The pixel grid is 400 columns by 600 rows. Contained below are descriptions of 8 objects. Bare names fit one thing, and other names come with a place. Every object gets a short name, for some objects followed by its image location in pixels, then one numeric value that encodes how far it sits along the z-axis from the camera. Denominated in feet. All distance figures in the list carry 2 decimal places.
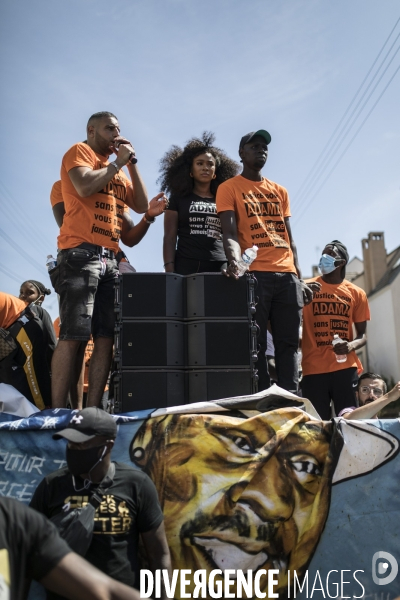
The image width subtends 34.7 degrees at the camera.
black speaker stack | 14.78
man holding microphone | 14.67
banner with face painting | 11.70
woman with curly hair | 17.72
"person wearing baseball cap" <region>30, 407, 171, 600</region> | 10.11
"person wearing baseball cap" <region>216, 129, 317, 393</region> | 16.30
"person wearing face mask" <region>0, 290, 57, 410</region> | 17.17
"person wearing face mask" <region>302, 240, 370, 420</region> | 18.02
